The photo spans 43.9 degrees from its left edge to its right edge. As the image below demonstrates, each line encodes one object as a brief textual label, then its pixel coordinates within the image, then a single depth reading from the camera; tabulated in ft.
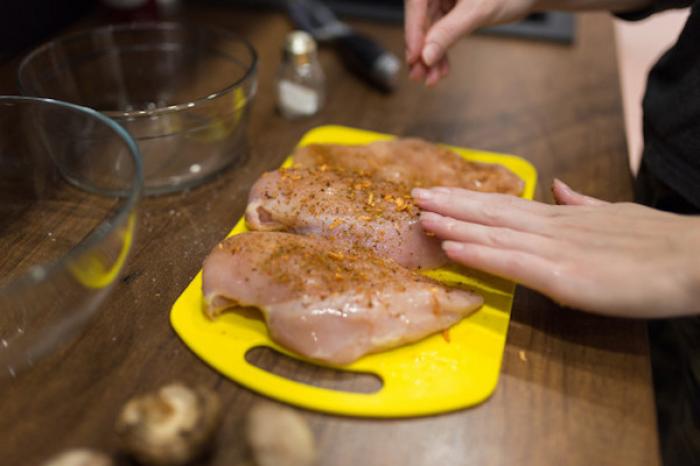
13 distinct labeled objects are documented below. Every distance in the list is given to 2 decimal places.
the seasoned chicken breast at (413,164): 2.14
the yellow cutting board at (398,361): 1.64
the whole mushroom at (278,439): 1.43
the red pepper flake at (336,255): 1.83
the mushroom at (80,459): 1.43
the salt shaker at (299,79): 2.48
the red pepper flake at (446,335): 1.77
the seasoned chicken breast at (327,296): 1.71
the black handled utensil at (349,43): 2.68
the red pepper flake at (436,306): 1.76
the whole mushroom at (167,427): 1.45
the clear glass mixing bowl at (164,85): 2.19
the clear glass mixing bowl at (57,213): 1.63
